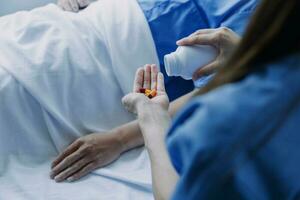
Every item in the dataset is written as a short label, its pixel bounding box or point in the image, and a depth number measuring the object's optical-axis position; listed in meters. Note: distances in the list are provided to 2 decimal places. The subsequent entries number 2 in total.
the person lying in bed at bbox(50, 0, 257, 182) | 1.32
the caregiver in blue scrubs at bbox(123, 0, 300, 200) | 0.83
